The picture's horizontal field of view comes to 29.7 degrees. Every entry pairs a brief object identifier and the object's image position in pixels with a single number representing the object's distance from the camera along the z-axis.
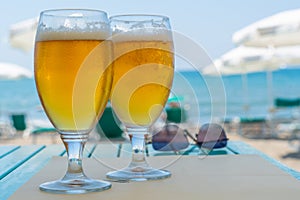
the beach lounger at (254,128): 9.45
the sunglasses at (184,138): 1.33
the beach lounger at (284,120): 8.94
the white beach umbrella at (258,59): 11.04
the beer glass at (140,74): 0.90
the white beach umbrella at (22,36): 8.50
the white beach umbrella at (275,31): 7.20
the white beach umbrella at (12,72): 11.50
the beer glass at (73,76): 0.77
